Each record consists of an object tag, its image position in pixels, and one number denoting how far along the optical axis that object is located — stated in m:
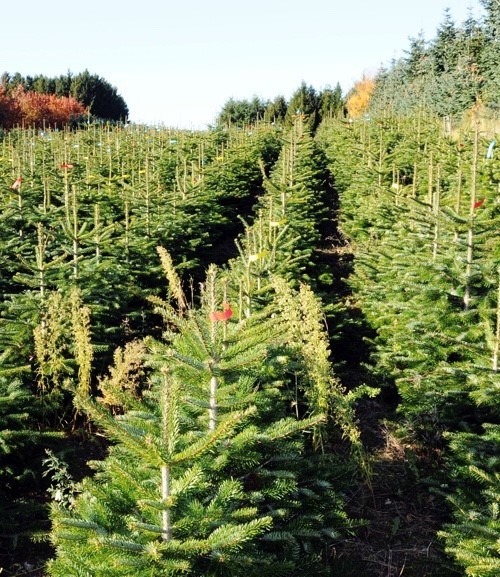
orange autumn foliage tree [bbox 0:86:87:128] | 28.98
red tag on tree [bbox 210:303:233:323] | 2.75
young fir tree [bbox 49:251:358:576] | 2.25
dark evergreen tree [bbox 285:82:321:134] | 39.26
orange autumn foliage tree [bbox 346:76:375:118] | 45.10
